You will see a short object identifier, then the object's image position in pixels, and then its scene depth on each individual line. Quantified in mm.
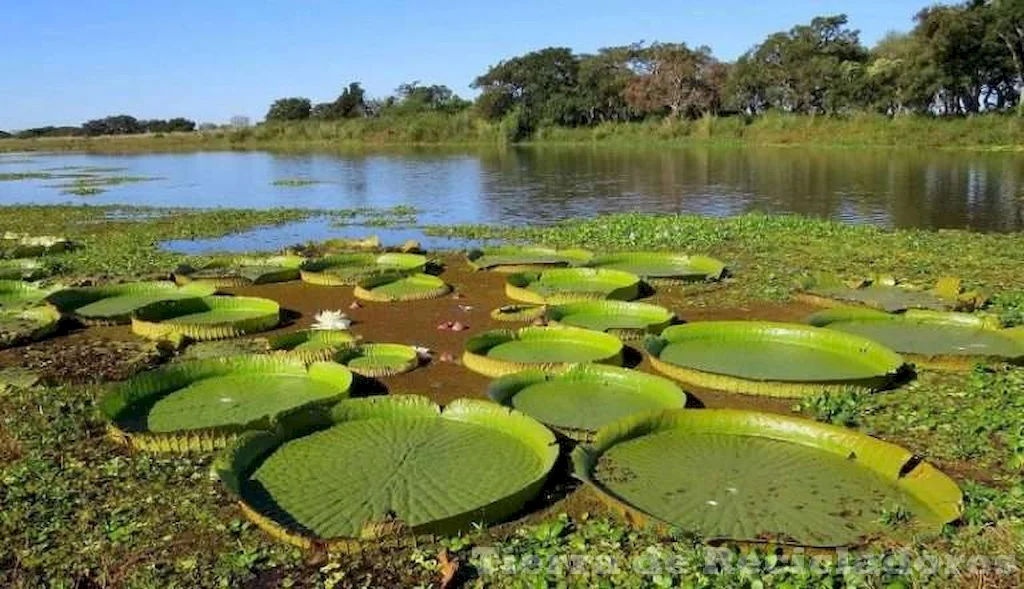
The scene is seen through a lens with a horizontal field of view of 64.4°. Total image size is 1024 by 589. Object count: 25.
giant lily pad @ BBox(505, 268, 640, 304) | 8938
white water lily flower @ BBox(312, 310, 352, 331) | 7977
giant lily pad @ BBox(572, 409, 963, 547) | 4047
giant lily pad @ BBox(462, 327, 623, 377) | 6645
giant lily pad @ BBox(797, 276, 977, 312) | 8305
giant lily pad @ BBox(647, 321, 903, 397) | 6070
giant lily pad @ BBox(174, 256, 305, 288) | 10398
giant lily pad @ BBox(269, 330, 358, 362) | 7057
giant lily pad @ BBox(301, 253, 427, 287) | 10367
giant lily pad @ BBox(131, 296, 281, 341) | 7871
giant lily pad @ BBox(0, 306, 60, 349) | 7871
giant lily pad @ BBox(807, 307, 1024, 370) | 6438
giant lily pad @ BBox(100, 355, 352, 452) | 5238
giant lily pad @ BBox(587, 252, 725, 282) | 10062
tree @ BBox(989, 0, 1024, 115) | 37594
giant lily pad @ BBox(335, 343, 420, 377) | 6680
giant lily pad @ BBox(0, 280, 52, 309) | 9173
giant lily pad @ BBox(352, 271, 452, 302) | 9352
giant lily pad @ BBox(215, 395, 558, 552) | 4121
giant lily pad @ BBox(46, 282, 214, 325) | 8578
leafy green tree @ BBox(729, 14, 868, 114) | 47844
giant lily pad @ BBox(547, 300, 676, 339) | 7945
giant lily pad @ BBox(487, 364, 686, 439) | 5598
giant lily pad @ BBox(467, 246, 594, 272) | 11148
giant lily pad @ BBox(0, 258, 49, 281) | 10766
